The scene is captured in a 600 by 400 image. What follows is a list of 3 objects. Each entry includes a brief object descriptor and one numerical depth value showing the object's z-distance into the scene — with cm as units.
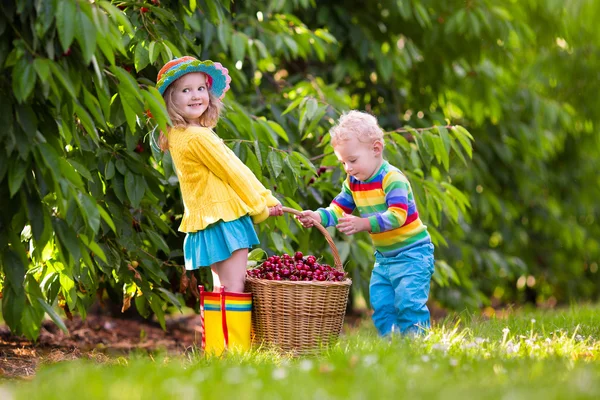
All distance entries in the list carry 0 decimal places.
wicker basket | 686
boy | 728
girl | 684
